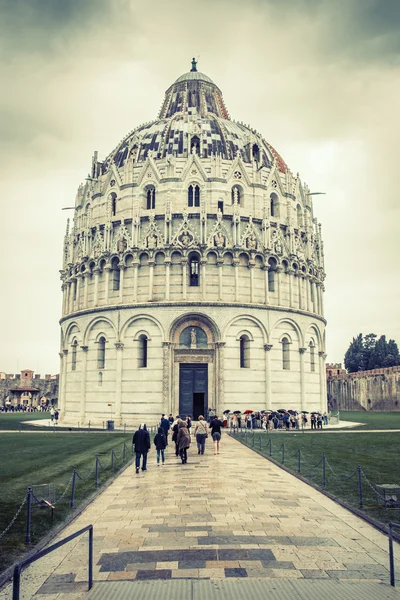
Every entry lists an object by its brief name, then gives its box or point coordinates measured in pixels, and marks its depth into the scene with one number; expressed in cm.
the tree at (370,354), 10775
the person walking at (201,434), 2361
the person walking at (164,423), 2829
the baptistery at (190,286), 4531
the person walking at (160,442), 2056
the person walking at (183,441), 2092
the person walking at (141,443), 1939
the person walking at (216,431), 2422
